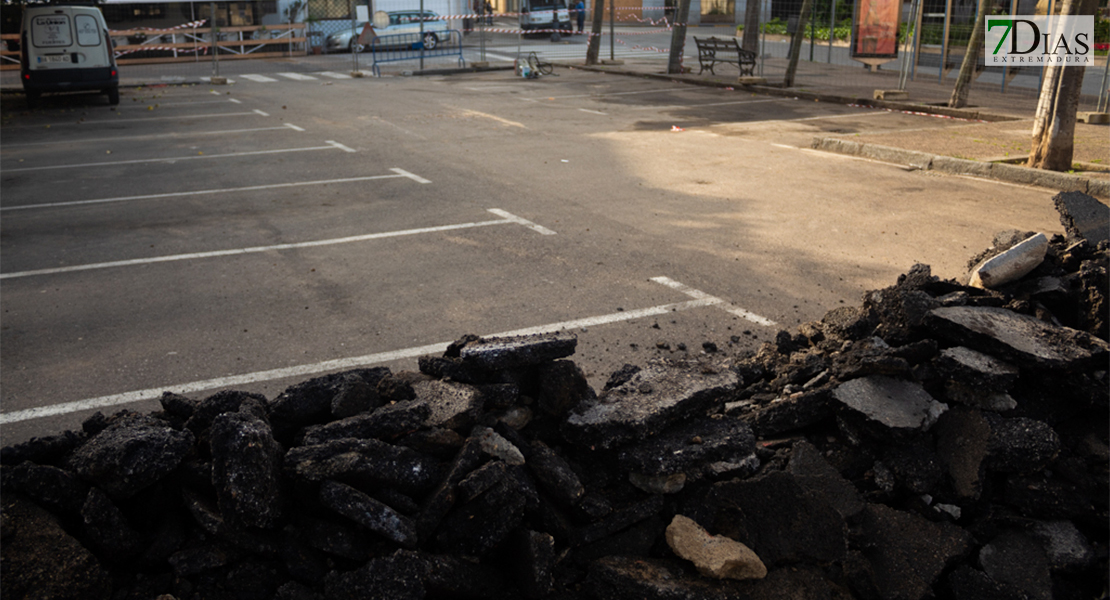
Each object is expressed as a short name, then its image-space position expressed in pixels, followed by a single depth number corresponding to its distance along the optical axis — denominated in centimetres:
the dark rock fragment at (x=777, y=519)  338
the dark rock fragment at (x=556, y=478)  341
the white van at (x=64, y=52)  1966
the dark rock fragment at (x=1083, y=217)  561
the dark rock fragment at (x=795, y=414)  412
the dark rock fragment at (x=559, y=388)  379
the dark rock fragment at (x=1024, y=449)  378
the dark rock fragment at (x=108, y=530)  303
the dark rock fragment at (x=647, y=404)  364
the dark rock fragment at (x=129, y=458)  312
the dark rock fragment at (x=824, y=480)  365
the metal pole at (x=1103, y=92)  1609
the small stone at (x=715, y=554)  320
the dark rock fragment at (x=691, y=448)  358
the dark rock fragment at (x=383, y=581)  293
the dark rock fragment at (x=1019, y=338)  400
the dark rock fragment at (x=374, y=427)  341
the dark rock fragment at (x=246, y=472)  305
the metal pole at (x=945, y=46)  2309
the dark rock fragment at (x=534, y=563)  311
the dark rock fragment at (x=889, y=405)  384
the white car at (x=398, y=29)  3681
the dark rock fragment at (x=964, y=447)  373
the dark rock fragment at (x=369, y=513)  303
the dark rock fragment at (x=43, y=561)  287
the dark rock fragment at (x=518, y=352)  380
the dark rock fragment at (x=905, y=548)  345
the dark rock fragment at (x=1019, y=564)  345
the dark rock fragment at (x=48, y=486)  309
